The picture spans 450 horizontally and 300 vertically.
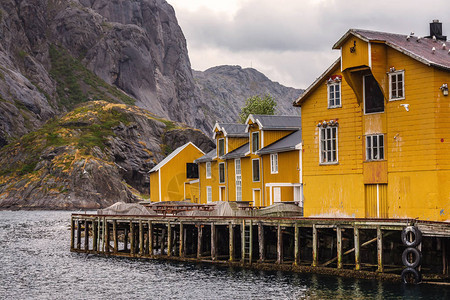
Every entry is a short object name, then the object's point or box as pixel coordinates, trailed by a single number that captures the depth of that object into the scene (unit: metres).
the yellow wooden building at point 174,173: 91.62
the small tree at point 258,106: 136.38
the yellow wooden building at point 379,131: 39.97
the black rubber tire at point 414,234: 35.09
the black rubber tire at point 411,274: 35.59
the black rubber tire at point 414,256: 35.44
